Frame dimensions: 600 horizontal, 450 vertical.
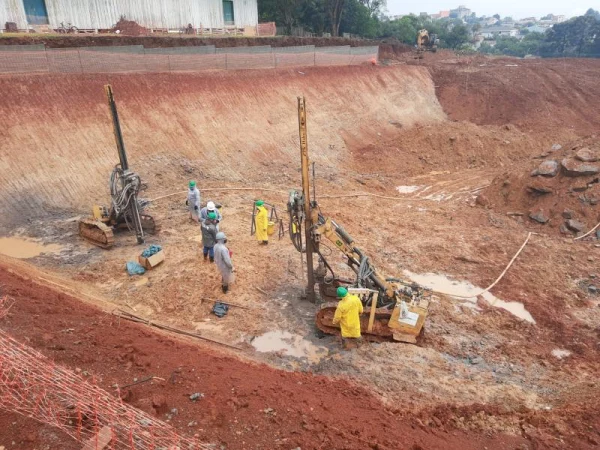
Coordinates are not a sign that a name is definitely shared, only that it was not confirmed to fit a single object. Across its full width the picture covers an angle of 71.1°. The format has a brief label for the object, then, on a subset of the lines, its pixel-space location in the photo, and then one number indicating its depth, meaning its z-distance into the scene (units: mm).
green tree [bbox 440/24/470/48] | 57656
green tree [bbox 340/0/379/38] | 42906
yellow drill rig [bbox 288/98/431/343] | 7977
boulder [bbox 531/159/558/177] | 15208
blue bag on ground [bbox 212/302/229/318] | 8912
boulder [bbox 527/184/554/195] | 14852
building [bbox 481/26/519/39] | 163125
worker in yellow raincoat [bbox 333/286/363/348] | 7555
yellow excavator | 37222
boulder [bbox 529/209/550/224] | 14180
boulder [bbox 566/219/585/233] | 13305
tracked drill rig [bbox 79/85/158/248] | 10875
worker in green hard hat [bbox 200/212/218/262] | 9914
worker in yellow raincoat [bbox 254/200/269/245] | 11359
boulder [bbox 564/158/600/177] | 14414
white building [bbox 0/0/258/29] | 20938
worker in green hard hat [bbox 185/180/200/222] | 12732
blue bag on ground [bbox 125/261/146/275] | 10164
